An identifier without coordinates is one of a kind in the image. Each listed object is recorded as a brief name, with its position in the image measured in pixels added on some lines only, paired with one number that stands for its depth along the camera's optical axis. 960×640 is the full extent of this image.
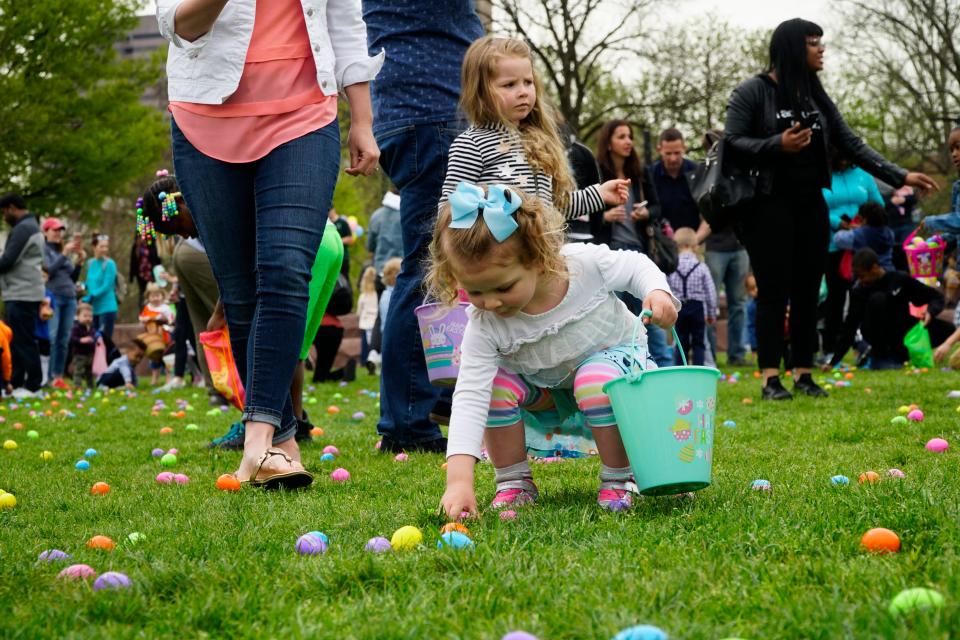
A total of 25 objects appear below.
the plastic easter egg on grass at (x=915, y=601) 1.74
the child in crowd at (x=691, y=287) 10.06
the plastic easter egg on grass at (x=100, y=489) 3.80
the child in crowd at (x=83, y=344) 13.54
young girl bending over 2.85
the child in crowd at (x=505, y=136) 4.09
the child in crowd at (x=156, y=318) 13.11
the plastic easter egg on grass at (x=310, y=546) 2.45
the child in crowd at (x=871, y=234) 10.34
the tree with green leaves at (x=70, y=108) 19.09
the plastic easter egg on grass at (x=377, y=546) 2.44
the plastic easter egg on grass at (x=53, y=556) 2.48
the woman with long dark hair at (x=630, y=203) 6.57
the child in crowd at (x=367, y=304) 13.73
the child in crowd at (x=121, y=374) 12.30
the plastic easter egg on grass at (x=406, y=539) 2.46
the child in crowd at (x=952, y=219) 7.13
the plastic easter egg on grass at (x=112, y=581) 2.12
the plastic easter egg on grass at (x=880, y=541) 2.21
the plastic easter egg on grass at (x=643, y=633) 1.62
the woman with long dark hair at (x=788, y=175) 6.16
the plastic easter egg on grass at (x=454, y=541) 2.37
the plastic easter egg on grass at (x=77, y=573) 2.24
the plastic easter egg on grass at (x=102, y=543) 2.63
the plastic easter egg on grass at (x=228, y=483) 3.61
